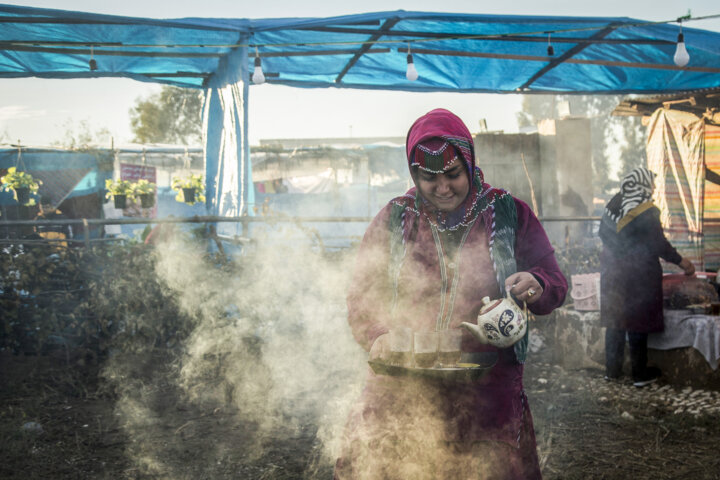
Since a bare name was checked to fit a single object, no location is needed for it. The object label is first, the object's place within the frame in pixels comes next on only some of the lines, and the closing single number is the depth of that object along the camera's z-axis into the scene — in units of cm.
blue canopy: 600
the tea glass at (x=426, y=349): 183
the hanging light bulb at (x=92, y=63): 654
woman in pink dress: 196
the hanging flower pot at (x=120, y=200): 930
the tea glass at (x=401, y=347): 184
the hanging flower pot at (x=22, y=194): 832
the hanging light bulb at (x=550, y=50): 645
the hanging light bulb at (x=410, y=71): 659
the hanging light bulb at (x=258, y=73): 675
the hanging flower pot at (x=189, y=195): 837
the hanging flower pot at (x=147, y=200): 934
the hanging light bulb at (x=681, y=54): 596
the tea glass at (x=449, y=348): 183
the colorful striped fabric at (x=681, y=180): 865
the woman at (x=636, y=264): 516
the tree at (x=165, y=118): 3047
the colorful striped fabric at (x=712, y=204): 858
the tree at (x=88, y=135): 2977
